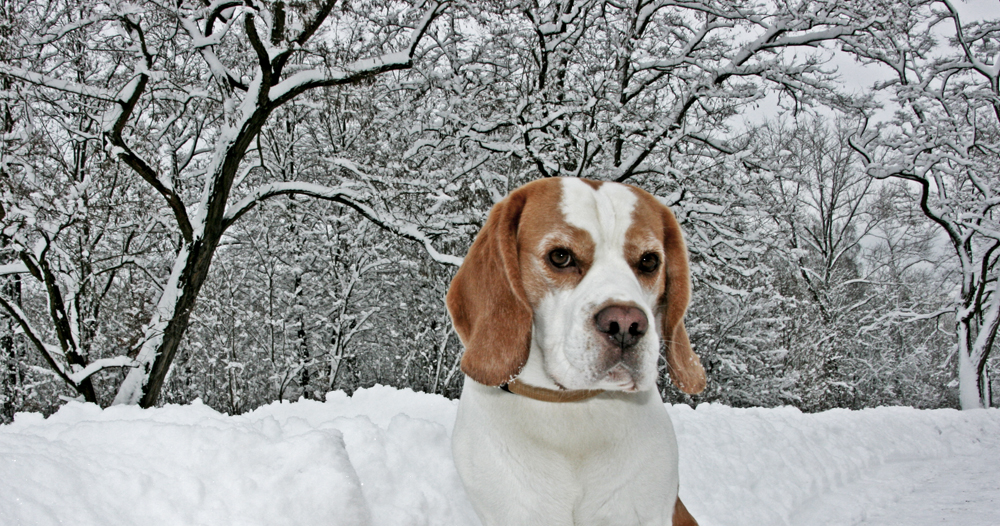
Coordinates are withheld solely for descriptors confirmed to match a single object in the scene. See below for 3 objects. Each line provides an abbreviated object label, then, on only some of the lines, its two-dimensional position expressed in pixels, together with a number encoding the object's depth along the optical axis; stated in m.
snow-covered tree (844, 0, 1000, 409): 13.88
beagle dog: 2.03
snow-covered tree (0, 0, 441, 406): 7.21
